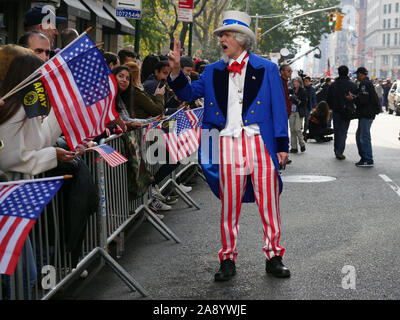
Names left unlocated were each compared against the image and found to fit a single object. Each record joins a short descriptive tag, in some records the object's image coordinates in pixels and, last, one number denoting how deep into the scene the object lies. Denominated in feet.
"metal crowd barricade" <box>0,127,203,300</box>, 13.76
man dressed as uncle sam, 18.66
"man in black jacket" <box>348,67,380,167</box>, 46.65
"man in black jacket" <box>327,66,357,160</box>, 49.60
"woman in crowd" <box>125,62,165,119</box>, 26.08
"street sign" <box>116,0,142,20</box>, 39.42
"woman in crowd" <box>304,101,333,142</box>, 63.00
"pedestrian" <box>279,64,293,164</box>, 47.35
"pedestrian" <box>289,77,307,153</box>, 53.93
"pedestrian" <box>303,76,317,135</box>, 67.00
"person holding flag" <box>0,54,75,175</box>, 13.80
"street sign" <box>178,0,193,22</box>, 63.79
